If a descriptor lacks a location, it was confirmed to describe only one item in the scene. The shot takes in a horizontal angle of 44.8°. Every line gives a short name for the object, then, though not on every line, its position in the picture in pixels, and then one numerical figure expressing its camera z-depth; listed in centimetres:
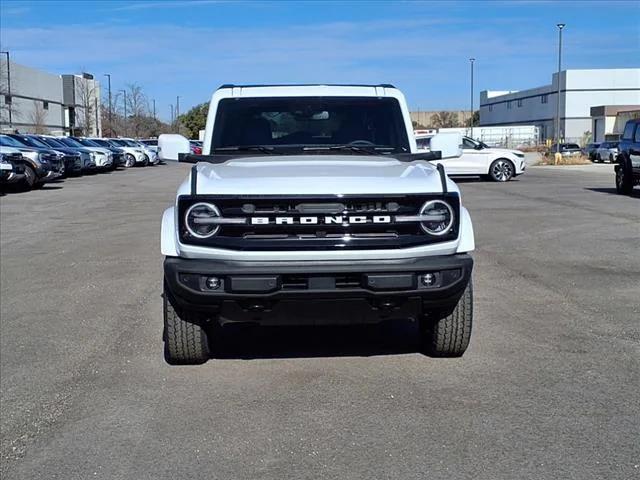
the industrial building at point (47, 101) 6262
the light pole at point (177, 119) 8825
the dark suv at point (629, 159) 1877
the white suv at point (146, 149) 4525
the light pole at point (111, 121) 7906
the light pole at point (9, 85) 6027
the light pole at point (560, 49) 4791
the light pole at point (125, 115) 8244
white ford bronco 468
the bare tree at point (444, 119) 12827
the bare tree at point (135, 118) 8312
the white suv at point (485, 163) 2619
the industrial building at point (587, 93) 9075
